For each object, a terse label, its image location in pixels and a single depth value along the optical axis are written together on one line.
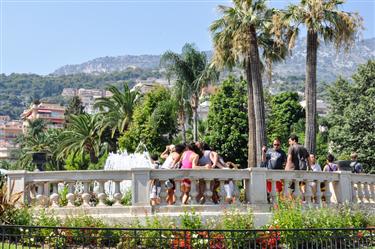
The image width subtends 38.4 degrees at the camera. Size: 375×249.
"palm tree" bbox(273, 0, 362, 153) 20.91
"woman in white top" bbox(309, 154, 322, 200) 13.52
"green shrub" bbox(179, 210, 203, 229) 11.38
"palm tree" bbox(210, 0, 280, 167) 23.53
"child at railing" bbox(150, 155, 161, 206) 11.87
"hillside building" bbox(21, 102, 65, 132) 191.52
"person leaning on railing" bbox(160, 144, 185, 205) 13.26
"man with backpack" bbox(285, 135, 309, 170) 13.84
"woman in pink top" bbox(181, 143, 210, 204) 12.19
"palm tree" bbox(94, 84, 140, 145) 52.78
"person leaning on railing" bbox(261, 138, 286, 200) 14.10
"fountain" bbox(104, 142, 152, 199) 32.00
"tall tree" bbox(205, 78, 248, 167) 43.72
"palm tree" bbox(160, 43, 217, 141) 45.56
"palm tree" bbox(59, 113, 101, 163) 54.94
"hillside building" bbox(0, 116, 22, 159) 181.06
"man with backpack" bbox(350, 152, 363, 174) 16.26
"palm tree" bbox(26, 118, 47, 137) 107.50
